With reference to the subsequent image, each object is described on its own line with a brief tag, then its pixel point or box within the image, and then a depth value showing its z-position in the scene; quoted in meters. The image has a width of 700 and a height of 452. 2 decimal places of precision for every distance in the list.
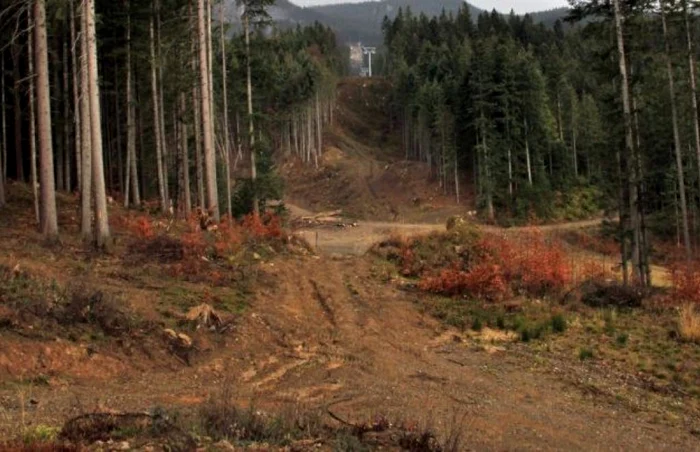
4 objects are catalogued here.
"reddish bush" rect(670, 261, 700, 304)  17.69
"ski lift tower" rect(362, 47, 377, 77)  153.31
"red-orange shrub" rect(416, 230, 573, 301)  17.38
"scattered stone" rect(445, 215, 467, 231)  24.25
